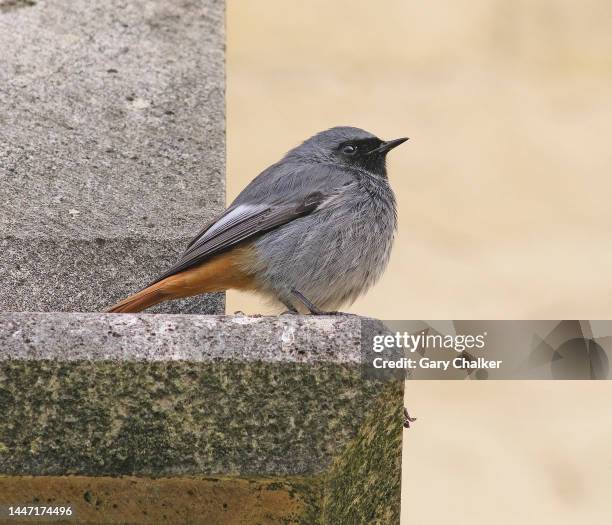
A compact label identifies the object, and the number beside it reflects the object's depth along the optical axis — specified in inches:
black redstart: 336.5
